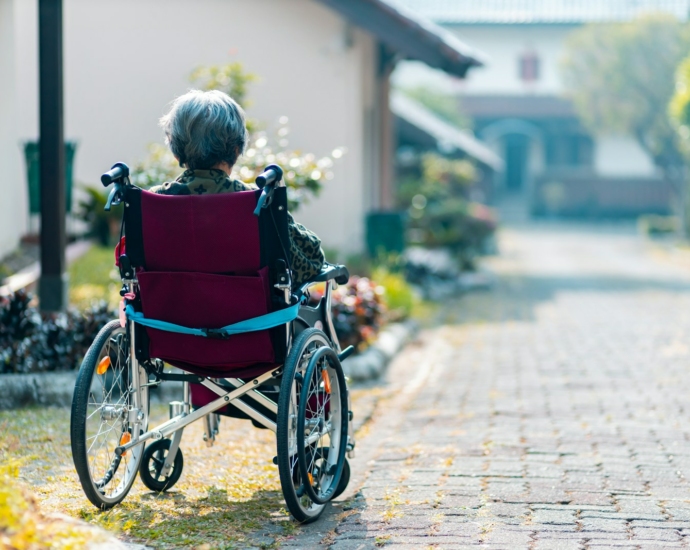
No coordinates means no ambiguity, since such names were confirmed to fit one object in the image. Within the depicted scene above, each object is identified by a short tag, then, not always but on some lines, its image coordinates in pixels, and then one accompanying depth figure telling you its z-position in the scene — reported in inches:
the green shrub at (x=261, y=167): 305.0
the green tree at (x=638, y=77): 1236.5
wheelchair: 151.6
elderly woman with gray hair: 157.2
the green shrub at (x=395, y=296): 421.6
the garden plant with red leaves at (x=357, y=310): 318.7
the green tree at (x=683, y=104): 775.1
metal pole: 315.9
